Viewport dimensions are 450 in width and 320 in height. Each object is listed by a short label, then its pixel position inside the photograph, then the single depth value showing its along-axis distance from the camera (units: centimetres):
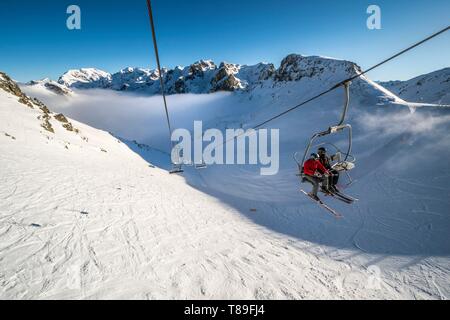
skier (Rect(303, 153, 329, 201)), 939
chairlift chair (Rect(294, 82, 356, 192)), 841
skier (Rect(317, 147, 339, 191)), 952
